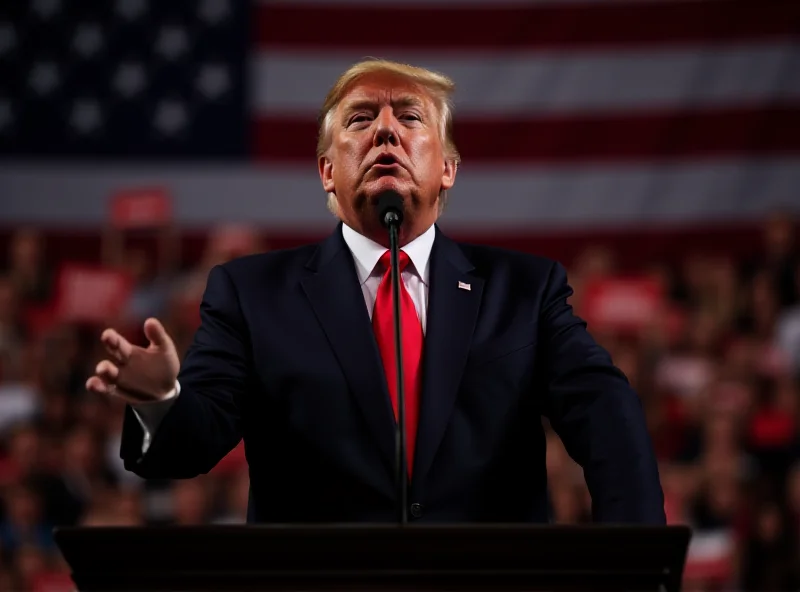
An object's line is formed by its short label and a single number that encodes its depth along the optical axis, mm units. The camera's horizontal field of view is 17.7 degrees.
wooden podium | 2593
